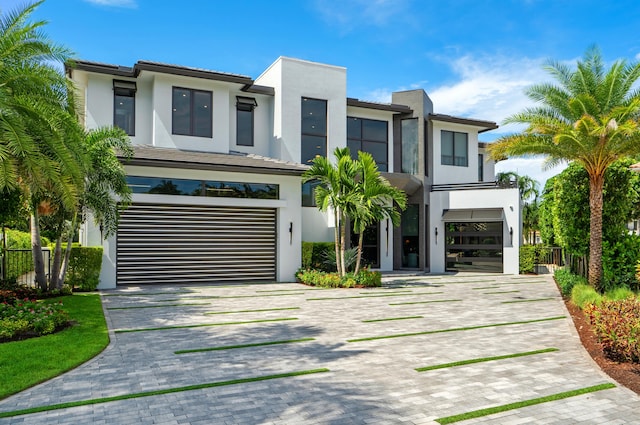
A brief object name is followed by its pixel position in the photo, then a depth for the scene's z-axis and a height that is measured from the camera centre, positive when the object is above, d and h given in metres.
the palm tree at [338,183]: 17.41 +1.81
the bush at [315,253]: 19.97 -0.88
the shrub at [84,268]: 15.50 -1.21
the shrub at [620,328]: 7.29 -1.50
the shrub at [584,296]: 12.06 -1.66
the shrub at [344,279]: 17.59 -1.76
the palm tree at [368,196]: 17.05 +1.33
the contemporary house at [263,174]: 17.47 +2.31
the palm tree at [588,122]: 13.36 +3.22
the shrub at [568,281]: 15.27 -1.56
